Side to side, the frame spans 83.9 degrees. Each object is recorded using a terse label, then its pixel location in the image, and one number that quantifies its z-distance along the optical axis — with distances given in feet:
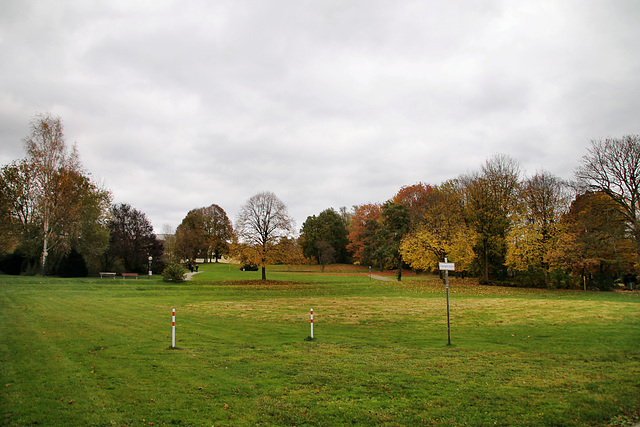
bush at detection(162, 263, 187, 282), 132.16
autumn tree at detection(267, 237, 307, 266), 140.56
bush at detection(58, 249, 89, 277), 141.90
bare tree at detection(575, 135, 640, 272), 102.32
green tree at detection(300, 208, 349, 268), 282.77
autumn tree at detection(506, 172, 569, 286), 124.06
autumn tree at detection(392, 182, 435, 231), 169.05
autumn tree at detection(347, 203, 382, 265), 235.24
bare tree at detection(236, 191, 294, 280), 142.72
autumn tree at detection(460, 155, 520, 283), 135.95
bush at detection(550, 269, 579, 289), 127.34
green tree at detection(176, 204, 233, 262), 290.11
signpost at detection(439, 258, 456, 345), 37.94
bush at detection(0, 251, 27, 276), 147.54
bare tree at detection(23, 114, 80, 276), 130.31
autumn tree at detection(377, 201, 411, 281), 171.53
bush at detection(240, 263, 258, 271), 237.86
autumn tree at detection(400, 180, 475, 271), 134.72
